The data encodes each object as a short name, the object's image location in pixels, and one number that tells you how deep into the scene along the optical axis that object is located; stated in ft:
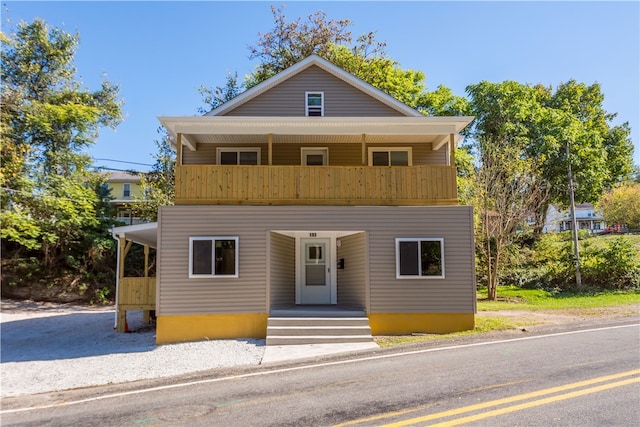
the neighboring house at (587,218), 252.62
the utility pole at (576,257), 71.62
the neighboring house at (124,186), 140.67
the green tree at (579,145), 95.71
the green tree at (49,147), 65.67
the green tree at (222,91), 100.17
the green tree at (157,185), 88.43
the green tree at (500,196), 69.21
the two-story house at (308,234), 38.96
